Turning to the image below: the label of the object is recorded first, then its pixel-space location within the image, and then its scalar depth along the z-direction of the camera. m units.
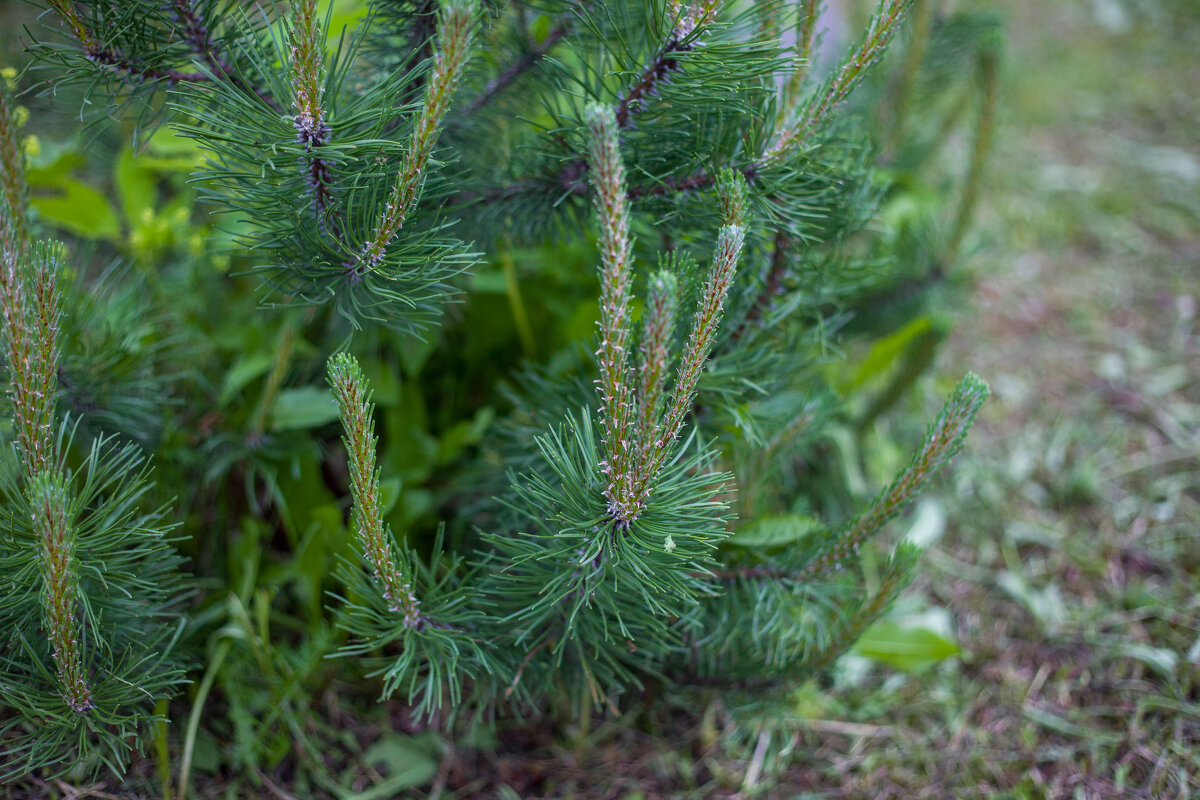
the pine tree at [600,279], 0.89
